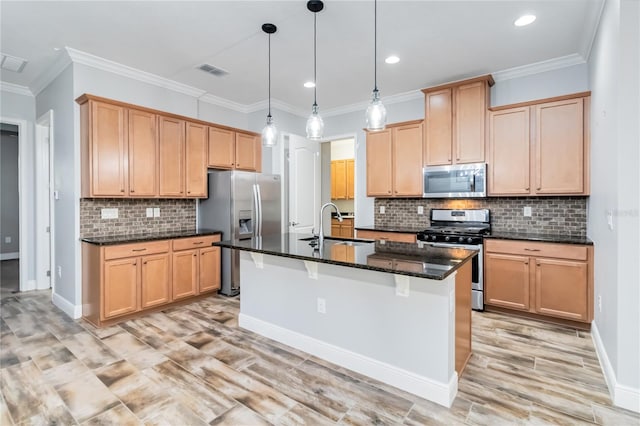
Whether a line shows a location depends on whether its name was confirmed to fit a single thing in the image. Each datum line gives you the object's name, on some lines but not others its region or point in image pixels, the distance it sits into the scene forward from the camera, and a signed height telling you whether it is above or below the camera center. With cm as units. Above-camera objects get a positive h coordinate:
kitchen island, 211 -73
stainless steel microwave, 400 +36
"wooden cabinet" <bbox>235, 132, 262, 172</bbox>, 502 +90
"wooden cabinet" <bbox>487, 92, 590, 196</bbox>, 345 +68
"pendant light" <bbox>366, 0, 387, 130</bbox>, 235 +68
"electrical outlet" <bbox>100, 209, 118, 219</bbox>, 385 -3
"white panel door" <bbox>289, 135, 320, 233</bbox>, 534 +44
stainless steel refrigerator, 443 +0
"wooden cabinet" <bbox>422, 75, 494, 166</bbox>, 398 +110
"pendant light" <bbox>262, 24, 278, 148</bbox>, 303 +73
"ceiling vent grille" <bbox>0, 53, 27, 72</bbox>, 360 +166
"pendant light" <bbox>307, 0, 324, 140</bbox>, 266 +72
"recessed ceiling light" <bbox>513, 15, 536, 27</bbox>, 285 +165
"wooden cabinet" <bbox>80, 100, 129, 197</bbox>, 348 +66
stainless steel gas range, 378 -27
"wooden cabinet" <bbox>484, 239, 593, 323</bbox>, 320 -71
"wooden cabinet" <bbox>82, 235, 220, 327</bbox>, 336 -73
